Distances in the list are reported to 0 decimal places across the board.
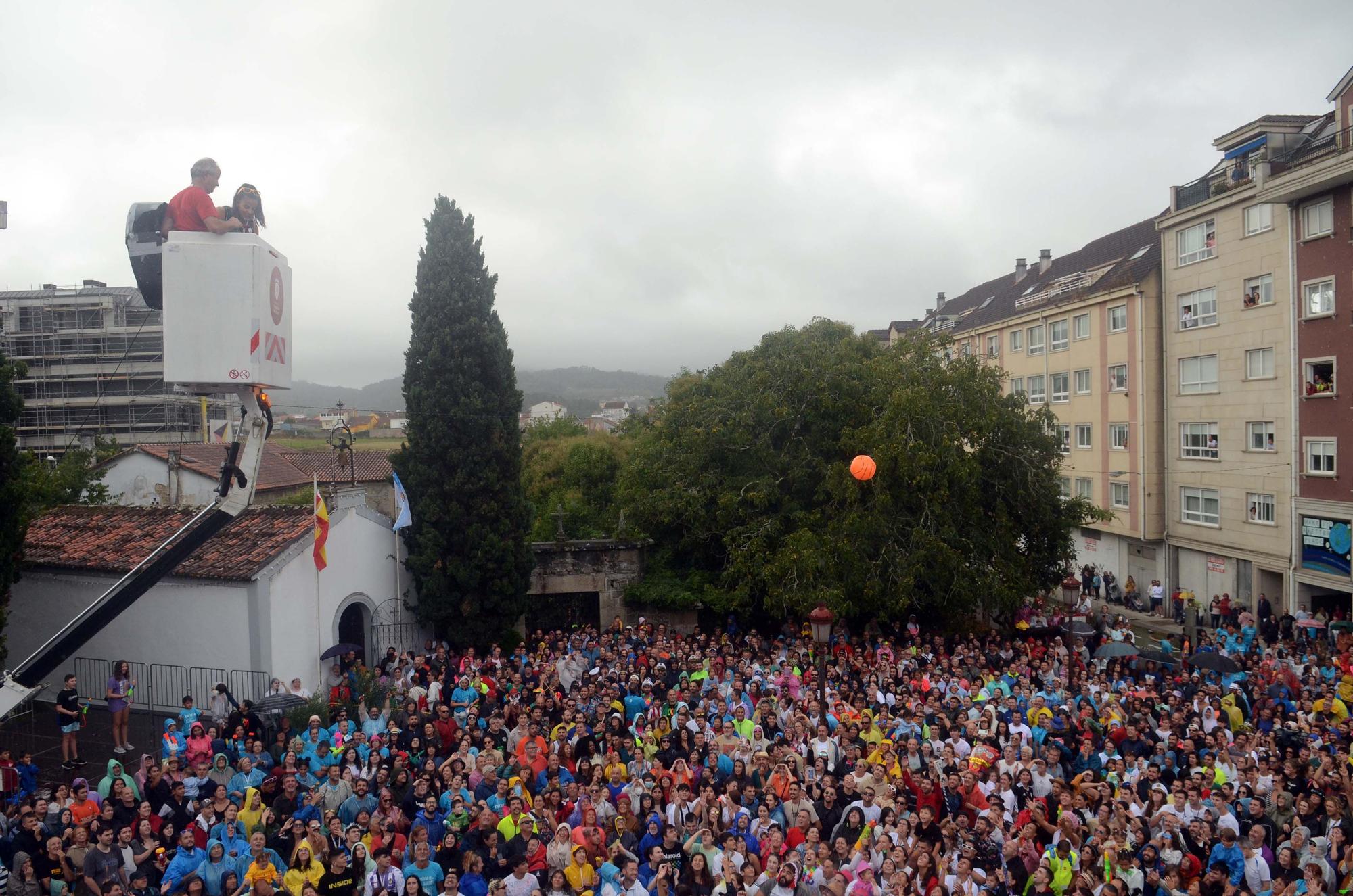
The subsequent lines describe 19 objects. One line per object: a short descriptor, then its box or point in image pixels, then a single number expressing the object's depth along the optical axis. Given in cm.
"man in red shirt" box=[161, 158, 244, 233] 1190
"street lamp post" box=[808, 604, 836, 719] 1403
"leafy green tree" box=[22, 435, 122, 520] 2166
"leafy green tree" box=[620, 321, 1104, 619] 1980
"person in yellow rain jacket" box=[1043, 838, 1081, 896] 872
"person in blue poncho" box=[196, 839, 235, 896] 912
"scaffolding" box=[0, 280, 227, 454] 6581
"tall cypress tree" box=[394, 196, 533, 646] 2025
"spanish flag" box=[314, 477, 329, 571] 1719
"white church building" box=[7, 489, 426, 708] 1641
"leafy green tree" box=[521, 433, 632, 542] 2680
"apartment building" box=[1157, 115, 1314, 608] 2608
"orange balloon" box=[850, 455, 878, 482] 1867
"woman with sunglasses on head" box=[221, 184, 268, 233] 1222
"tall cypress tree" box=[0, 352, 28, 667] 1484
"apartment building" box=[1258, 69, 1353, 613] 2341
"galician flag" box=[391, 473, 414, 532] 1923
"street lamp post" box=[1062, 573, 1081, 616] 1661
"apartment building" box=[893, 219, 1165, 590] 3142
